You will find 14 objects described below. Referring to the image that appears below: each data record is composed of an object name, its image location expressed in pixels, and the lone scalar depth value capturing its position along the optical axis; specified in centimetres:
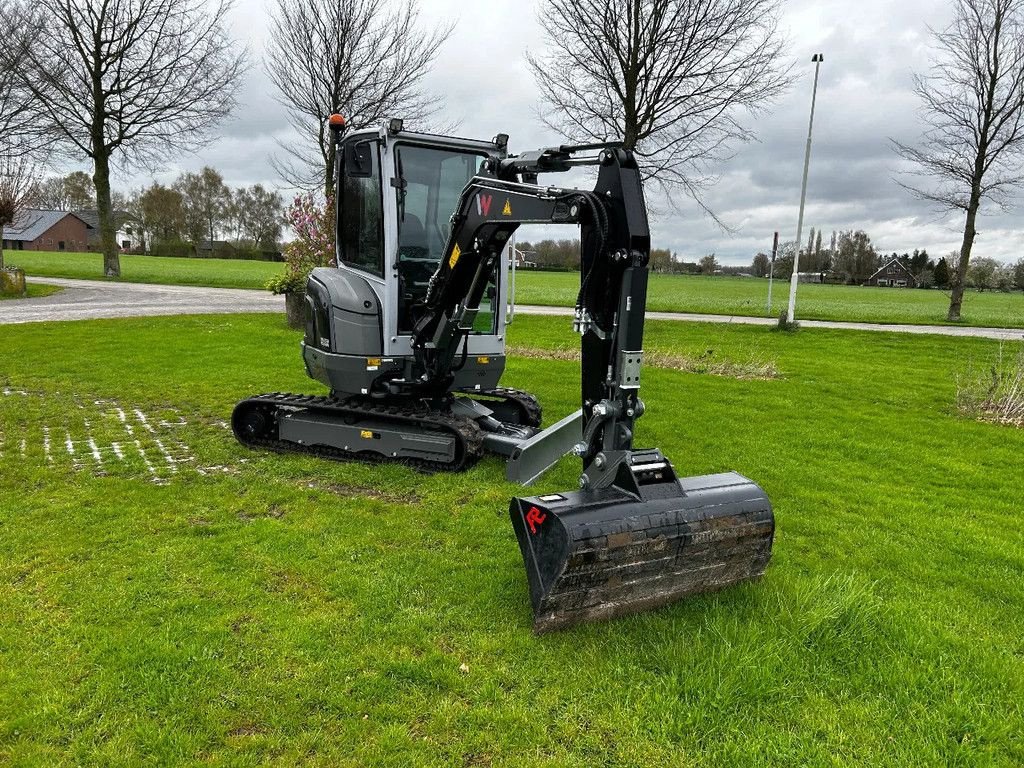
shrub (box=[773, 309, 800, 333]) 1911
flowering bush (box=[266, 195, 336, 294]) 1633
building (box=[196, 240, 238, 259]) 6862
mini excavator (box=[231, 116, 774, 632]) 359
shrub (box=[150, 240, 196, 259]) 6644
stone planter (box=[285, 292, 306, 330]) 1670
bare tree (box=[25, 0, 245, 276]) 2602
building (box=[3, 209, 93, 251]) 8081
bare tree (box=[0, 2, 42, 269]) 2155
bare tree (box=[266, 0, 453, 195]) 2103
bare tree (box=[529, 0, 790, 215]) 1619
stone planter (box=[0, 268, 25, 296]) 2258
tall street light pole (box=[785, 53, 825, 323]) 1723
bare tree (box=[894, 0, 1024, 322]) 2023
